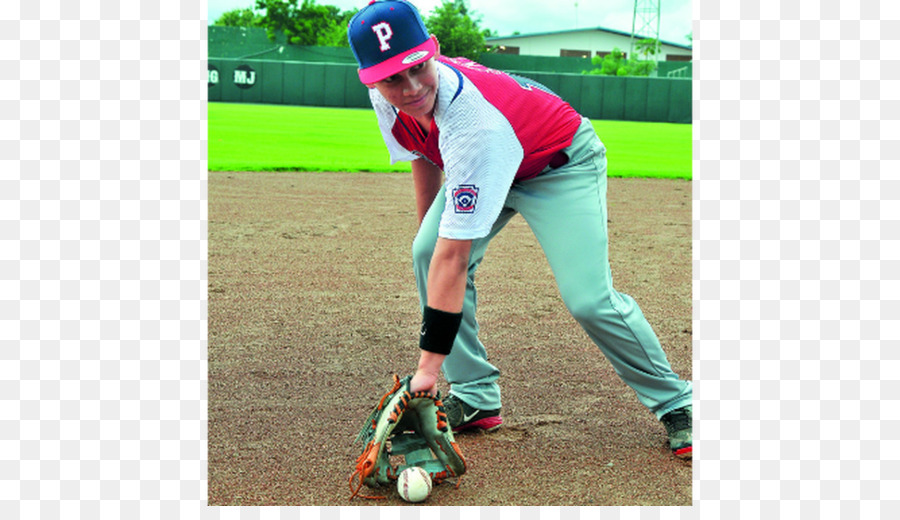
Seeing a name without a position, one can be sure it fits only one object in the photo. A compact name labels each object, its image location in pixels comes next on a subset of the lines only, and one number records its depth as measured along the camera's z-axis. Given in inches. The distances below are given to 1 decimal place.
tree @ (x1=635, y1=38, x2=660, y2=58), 1682.2
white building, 2017.7
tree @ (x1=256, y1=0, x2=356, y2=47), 1450.5
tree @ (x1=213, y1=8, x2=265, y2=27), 1704.7
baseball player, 85.5
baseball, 95.2
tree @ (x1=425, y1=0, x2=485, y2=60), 1115.3
